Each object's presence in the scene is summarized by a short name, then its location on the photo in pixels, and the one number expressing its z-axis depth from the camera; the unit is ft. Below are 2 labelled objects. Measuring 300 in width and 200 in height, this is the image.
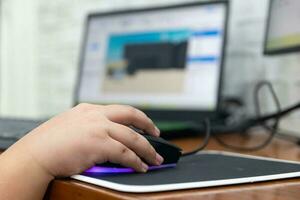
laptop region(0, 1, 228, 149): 4.25
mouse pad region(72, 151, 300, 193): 2.17
